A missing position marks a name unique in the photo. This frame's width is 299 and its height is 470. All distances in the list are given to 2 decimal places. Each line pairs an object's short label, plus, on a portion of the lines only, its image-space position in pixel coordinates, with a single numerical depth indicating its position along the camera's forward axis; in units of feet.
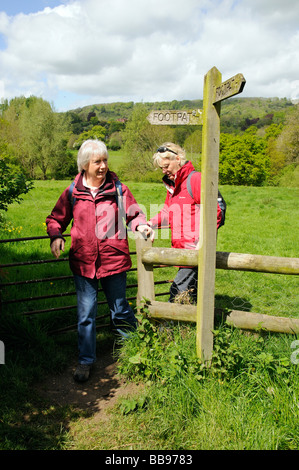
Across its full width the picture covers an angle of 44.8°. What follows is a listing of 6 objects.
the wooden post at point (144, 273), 11.23
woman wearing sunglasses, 11.37
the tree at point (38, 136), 134.82
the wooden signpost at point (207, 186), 8.78
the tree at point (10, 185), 13.83
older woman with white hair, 10.75
